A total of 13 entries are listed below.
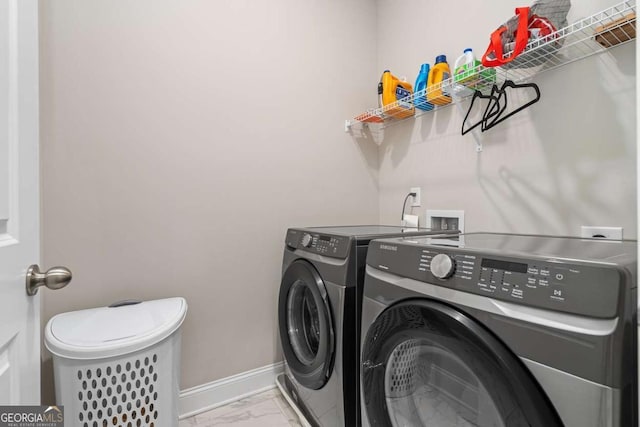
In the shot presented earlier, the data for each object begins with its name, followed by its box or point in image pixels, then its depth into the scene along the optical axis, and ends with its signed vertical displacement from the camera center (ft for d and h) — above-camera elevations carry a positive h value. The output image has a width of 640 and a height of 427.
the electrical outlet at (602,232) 3.45 -0.29
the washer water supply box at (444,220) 5.20 -0.24
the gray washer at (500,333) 1.68 -0.87
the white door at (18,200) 1.79 +0.02
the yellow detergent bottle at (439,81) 4.88 +2.13
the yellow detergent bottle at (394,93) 5.75 +2.23
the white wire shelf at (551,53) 3.17 +1.91
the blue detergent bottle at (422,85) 5.30 +2.19
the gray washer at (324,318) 3.70 -1.61
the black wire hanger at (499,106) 4.02 +1.52
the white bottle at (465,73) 4.25 +1.91
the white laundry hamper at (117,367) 3.18 -1.83
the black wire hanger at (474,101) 4.40 +1.57
